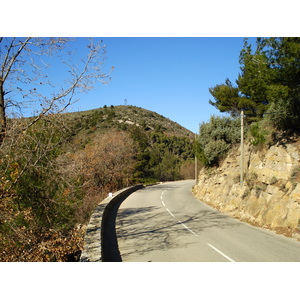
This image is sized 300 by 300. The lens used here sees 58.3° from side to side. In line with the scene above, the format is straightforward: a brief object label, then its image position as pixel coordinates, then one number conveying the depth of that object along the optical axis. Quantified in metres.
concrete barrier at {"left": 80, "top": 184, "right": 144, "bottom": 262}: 6.88
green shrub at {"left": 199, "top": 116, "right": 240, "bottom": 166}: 25.20
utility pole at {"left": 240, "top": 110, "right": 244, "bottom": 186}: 17.14
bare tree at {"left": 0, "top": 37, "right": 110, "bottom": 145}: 6.80
